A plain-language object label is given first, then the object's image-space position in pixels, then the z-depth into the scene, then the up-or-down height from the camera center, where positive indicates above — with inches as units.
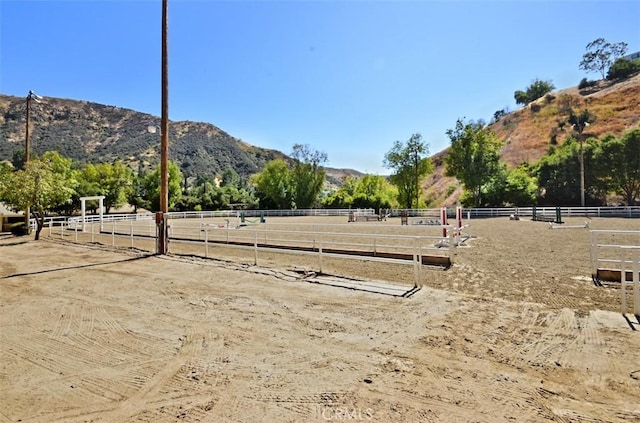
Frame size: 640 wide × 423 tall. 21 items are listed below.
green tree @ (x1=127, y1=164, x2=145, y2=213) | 2061.6 +113.7
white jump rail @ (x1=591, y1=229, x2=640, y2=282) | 242.7 -44.7
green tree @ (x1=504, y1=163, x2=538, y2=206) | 1570.3 +97.3
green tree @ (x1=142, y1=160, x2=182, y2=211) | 2022.6 +145.9
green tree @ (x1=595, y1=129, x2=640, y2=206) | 1379.2 +207.1
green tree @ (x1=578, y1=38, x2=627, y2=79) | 3745.1 +1802.9
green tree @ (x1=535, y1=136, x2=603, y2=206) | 1508.4 +165.9
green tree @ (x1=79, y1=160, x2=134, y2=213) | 1889.8 +171.8
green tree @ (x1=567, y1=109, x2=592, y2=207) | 1368.6 +268.9
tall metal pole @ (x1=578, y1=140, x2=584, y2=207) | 1358.1 +134.5
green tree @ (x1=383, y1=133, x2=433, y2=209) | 1847.9 +253.8
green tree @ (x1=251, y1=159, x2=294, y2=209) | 2190.0 +168.2
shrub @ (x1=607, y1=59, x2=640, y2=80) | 3508.9 +1553.0
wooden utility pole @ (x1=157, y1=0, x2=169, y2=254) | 467.2 +145.9
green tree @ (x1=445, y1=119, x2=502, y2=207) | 1631.4 +280.3
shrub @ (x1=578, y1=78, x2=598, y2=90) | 3718.5 +1468.4
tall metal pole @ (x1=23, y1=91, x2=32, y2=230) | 714.8 +136.6
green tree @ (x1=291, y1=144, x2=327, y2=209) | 2209.6 +222.5
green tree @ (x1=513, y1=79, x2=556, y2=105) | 4237.2 +1581.7
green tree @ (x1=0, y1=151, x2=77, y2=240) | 685.3 +47.4
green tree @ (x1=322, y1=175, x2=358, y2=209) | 2062.0 +92.3
